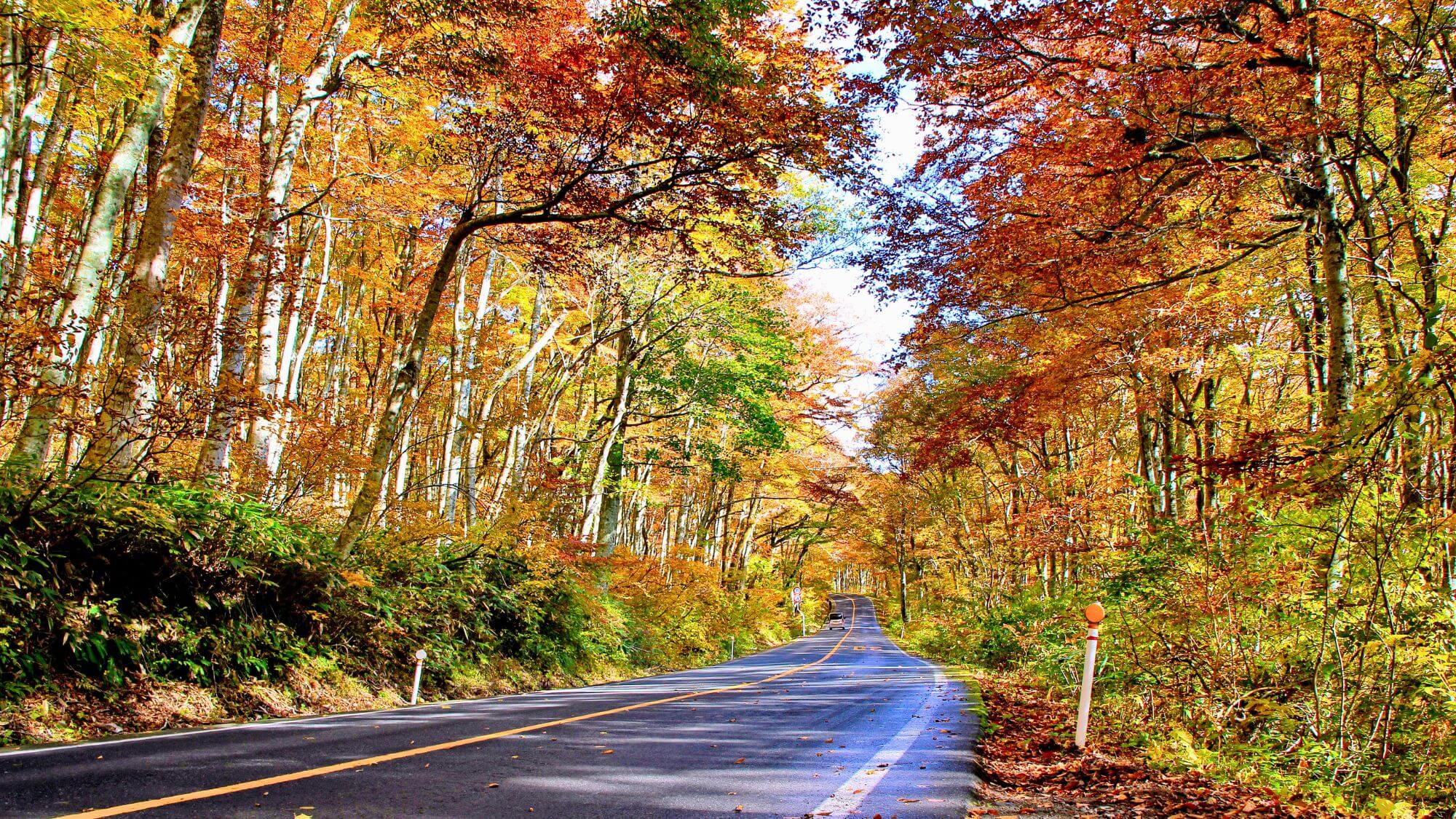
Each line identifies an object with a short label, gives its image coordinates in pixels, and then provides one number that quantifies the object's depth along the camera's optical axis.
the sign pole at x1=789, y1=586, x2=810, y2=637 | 42.88
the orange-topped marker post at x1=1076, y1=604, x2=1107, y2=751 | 5.67
